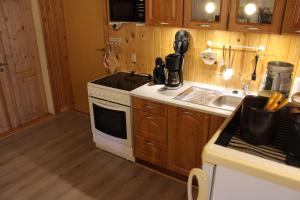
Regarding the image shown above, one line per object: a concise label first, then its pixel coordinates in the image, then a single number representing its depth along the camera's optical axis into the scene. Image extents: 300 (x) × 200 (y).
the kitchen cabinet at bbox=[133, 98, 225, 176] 2.17
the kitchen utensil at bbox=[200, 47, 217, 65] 2.41
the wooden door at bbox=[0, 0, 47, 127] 3.22
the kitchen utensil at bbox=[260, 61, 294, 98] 1.98
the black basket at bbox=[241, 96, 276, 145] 1.17
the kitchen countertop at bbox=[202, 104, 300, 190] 0.99
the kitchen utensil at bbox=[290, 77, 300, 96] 1.94
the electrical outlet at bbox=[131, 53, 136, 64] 3.02
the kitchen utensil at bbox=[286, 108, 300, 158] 1.06
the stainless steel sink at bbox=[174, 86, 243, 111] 2.26
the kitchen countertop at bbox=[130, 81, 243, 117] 2.05
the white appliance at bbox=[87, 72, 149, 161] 2.58
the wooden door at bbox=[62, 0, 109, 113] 3.17
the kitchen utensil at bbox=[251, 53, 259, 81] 2.22
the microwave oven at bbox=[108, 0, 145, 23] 2.60
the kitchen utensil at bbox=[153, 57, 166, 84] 2.59
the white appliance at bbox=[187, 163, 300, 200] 1.03
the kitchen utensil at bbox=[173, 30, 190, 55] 2.53
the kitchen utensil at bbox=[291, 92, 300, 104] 1.68
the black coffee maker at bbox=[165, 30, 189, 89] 2.44
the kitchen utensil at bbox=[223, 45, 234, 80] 2.39
